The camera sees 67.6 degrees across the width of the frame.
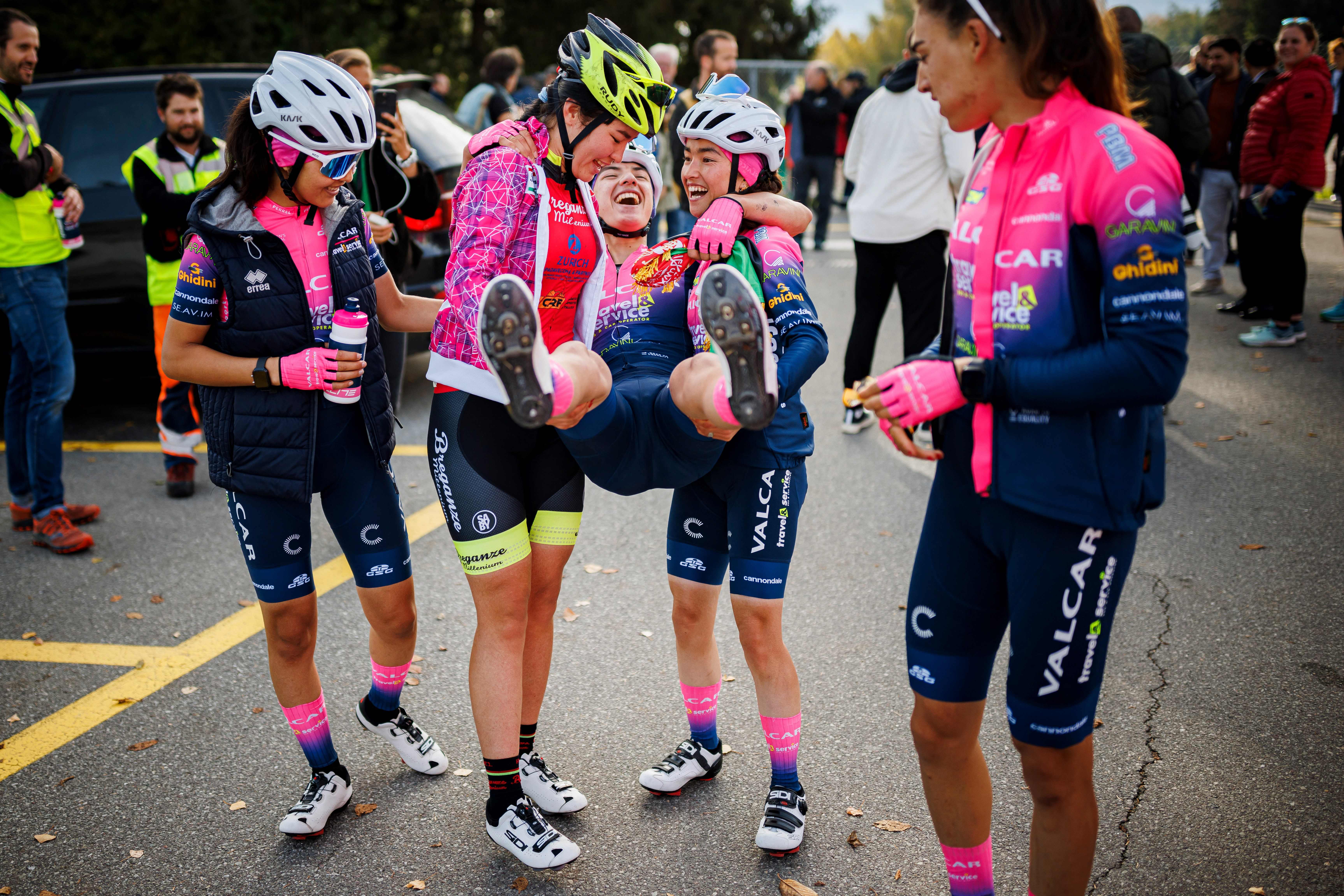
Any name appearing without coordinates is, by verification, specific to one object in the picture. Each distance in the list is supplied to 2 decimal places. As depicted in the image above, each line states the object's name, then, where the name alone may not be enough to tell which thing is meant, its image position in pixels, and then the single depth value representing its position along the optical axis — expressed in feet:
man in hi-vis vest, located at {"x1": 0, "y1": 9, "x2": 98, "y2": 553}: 16.19
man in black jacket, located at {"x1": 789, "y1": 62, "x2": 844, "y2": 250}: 43.83
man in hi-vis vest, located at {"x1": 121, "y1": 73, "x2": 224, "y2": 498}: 17.78
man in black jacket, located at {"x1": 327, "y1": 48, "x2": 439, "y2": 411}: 15.38
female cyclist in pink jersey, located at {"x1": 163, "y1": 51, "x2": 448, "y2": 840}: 8.98
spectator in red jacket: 26.02
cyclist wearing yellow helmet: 8.36
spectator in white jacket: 19.53
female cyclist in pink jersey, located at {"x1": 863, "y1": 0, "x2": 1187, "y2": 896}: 6.02
